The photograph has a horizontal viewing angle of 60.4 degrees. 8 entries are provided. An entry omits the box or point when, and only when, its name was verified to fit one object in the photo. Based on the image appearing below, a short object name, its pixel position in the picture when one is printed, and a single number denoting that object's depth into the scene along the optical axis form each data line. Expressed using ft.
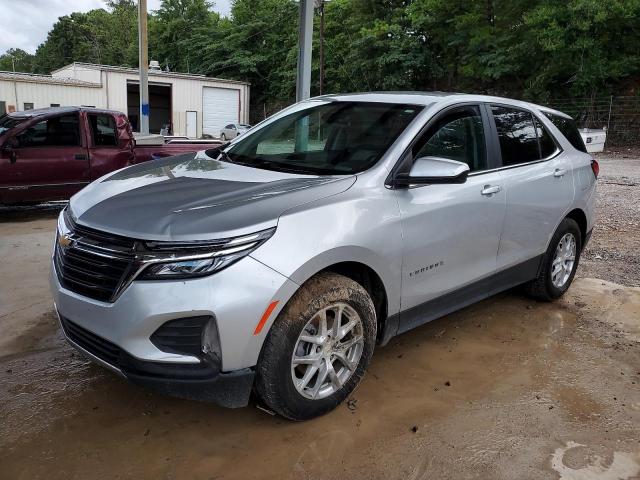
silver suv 7.86
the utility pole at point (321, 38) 105.75
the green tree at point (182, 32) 164.35
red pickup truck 25.52
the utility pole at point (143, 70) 48.75
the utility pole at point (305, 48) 22.31
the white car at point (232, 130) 99.90
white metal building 90.46
